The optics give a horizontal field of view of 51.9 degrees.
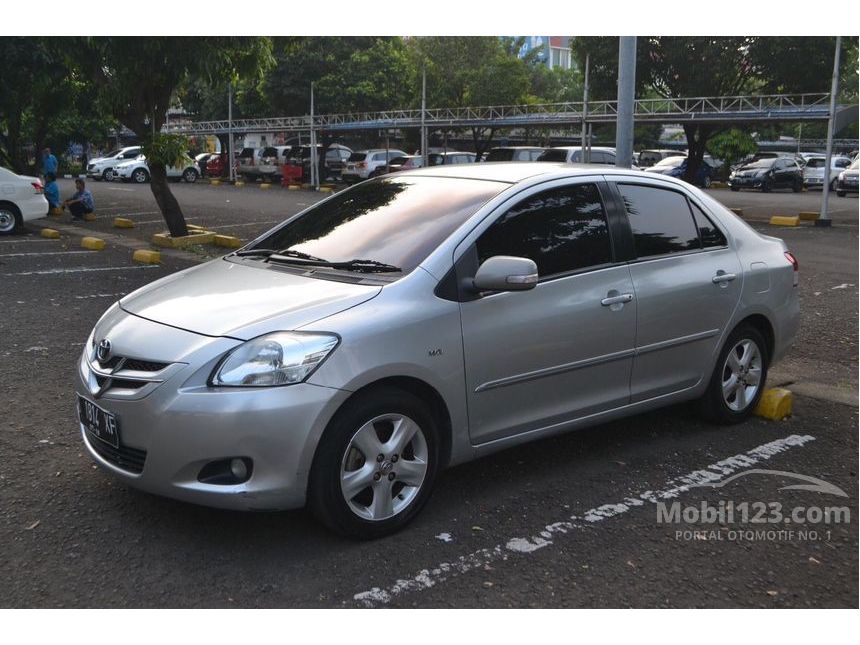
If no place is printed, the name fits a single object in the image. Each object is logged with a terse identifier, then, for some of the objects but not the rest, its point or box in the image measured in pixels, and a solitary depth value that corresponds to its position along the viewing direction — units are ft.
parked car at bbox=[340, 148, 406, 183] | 111.55
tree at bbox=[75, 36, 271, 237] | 43.39
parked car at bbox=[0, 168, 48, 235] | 52.75
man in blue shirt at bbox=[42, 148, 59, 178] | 72.43
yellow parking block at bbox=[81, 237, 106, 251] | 46.19
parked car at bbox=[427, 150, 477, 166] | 108.78
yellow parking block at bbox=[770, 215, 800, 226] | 65.10
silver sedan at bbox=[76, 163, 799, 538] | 11.76
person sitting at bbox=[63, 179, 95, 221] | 63.57
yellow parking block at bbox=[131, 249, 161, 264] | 41.06
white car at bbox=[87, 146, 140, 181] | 125.39
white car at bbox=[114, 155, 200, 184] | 123.75
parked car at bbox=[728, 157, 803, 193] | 113.29
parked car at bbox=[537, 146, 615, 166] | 92.32
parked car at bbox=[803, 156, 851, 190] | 120.57
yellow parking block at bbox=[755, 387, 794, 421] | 18.61
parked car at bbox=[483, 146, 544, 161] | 98.17
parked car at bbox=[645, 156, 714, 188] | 109.19
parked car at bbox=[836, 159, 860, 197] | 103.81
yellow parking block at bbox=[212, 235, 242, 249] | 46.78
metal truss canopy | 73.56
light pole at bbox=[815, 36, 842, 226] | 60.29
